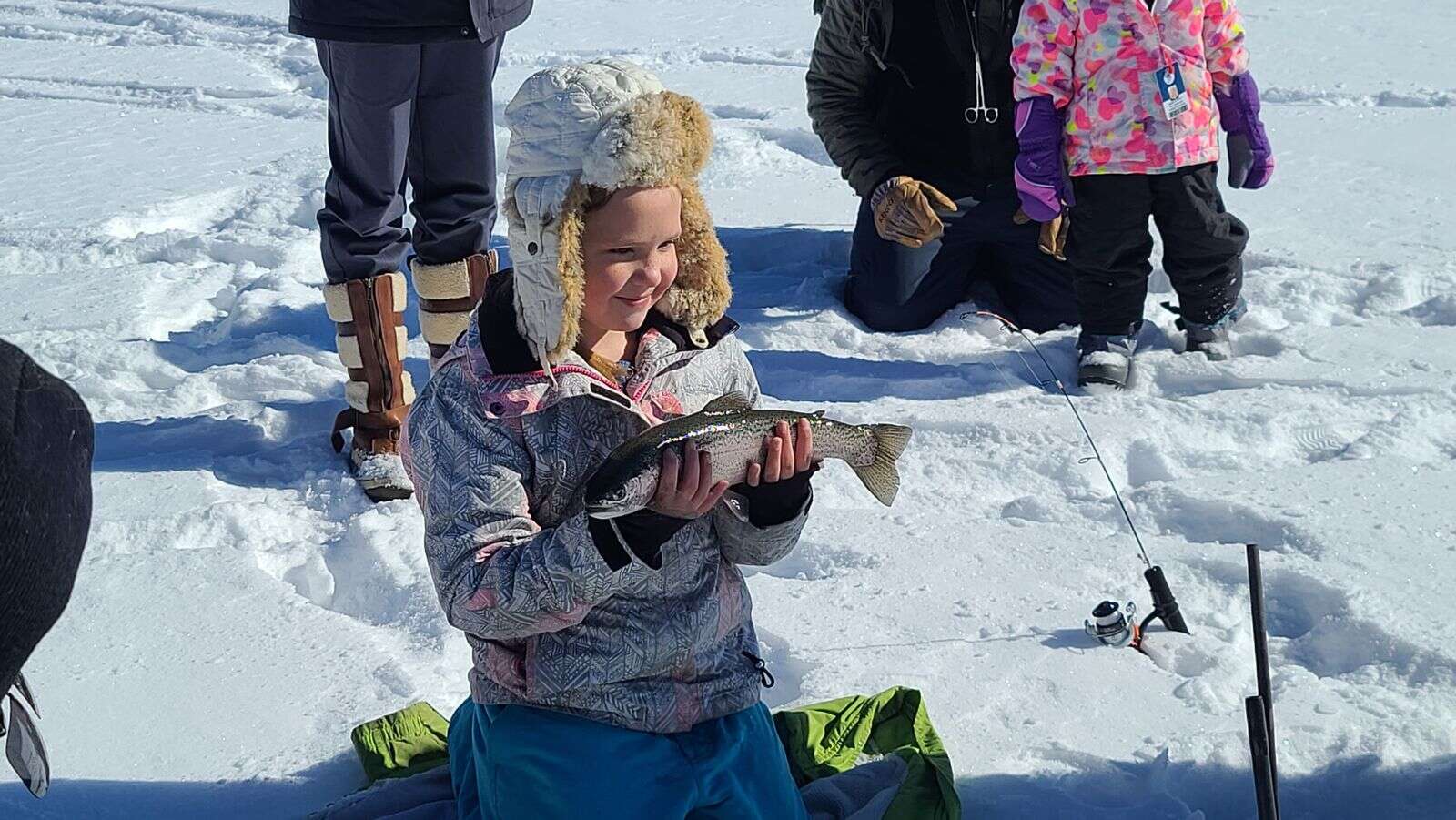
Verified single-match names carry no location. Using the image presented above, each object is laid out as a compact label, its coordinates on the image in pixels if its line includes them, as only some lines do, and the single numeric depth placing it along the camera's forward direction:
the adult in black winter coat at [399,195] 3.19
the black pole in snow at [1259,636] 1.63
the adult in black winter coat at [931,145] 4.09
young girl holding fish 1.86
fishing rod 2.63
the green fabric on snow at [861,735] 2.33
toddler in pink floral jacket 3.54
